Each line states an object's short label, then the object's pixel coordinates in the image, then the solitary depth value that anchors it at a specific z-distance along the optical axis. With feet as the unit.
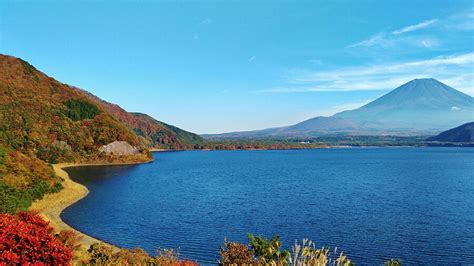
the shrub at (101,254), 56.59
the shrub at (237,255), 54.80
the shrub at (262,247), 51.16
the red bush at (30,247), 38.24
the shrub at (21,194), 100.21
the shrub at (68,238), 73.32
